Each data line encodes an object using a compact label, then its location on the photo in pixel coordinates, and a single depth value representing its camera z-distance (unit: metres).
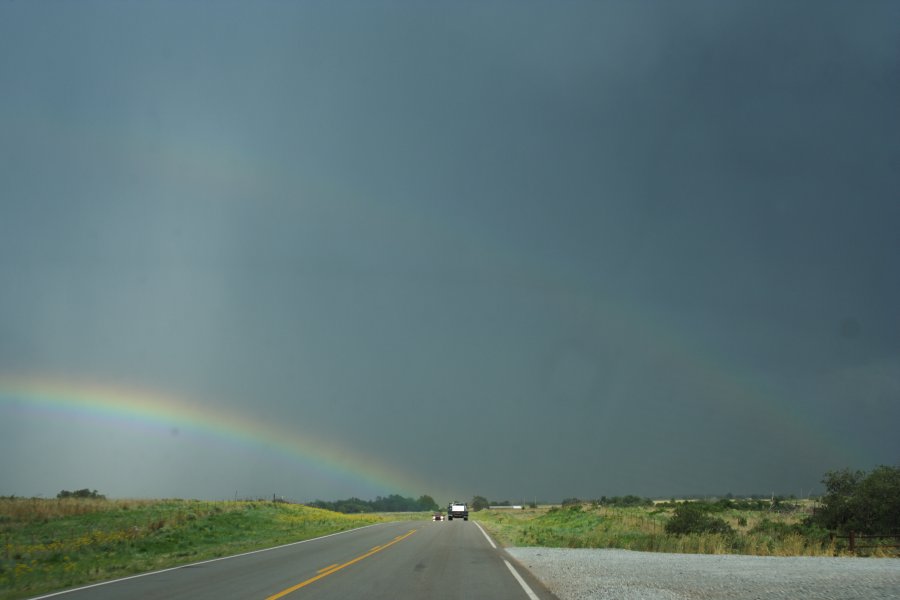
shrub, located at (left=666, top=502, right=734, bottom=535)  37.12
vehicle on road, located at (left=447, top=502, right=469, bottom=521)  86.19
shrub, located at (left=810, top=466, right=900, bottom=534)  36.56
